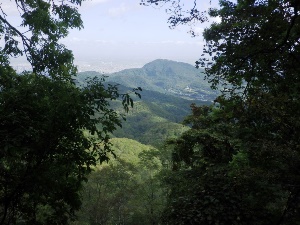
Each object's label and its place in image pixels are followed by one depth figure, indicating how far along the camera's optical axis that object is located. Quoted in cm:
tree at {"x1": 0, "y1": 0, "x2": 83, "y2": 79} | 746
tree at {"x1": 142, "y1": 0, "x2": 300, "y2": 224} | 472
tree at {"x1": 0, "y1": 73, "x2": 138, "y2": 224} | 351
